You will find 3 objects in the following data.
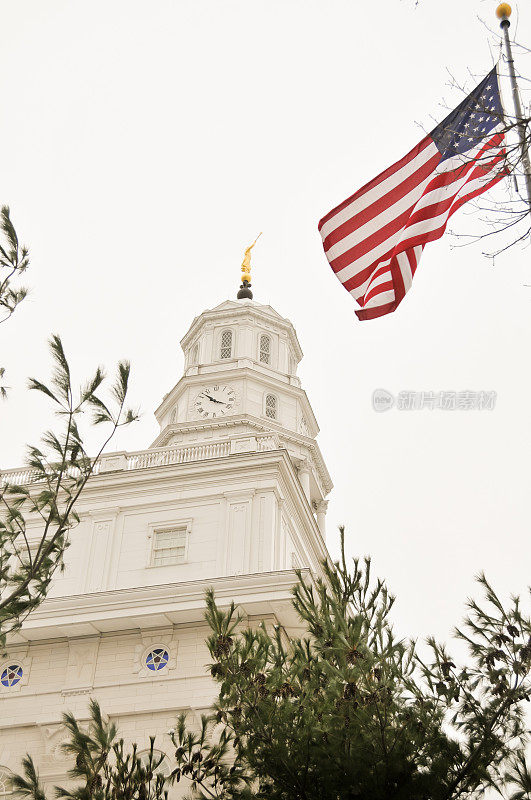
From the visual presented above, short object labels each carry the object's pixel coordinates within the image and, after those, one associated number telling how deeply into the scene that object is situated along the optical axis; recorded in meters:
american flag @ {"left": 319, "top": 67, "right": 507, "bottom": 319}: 14.95
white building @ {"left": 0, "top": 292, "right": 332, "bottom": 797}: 26.22
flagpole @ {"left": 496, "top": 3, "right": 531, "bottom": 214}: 11.59
